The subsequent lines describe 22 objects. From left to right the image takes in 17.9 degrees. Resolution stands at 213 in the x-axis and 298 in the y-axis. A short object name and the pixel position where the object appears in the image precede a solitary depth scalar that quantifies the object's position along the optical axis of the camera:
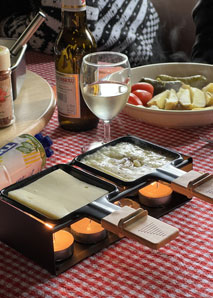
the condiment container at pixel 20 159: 0.85
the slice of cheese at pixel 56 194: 0.75
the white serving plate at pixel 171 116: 1.04
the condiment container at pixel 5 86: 0.98
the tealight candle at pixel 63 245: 0.76
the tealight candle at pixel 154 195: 0.86
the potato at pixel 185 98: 1.08
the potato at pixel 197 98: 1.09
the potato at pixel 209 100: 1.10
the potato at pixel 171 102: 1.08
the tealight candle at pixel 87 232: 0.78
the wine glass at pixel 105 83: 0.95
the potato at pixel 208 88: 1.13
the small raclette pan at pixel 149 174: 0.81
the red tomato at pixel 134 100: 1.11
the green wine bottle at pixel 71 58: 1.03
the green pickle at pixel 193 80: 1.17
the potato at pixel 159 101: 1.10
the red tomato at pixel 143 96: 1.13
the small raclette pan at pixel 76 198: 0.74
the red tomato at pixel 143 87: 1.15
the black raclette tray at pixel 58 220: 0.73
